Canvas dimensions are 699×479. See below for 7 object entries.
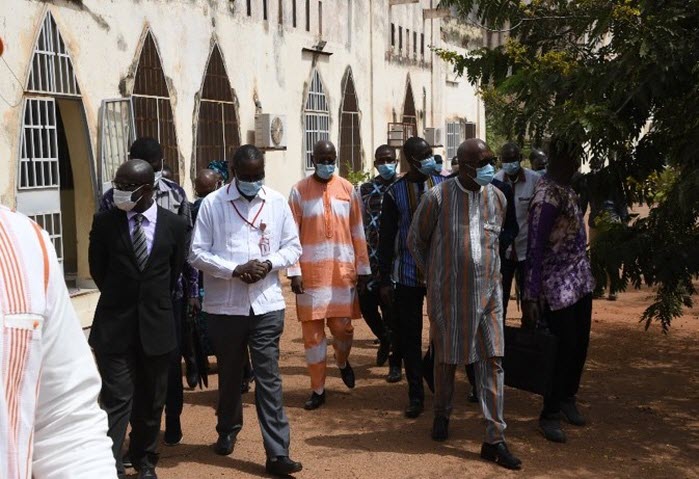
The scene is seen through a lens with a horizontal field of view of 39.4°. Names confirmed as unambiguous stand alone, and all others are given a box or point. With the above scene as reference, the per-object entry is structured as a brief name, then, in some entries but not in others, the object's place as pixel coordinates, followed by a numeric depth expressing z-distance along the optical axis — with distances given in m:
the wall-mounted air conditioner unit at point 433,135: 23.34
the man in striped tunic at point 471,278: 5.45
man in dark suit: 4.93
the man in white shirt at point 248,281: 5.33
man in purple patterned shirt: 5.80
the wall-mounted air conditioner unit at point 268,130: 14.71
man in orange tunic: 6.81
